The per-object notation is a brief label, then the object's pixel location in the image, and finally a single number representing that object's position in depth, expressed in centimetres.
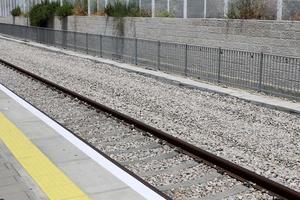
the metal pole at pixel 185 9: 2225
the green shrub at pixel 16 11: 5414
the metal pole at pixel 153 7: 2547
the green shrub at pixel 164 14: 2370
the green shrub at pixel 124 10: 2686
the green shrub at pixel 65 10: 3678
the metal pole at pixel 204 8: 2078
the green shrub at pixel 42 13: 4081
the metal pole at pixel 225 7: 1929
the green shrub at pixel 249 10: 1773
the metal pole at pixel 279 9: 1661
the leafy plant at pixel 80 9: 3519
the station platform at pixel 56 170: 608
